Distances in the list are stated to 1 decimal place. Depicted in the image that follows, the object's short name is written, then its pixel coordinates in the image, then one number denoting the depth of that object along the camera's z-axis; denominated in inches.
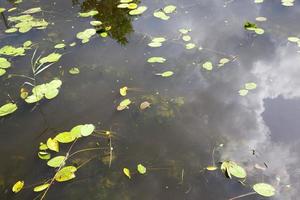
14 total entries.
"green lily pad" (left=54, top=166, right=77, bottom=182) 86.6
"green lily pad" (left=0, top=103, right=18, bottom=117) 106.8
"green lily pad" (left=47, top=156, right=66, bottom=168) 90.0
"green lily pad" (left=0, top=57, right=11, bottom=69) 125.1
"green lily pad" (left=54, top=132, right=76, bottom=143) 95.9
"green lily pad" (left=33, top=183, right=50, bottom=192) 84.0
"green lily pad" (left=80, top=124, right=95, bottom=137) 96.7
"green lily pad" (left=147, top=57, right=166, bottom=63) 120.5
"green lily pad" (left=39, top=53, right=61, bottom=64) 127.0
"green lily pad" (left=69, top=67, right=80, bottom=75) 121.6
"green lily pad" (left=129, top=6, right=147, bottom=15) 147.6
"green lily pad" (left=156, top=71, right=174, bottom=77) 114.8
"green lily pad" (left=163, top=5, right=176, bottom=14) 148.4
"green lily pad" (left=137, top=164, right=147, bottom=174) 86.3
